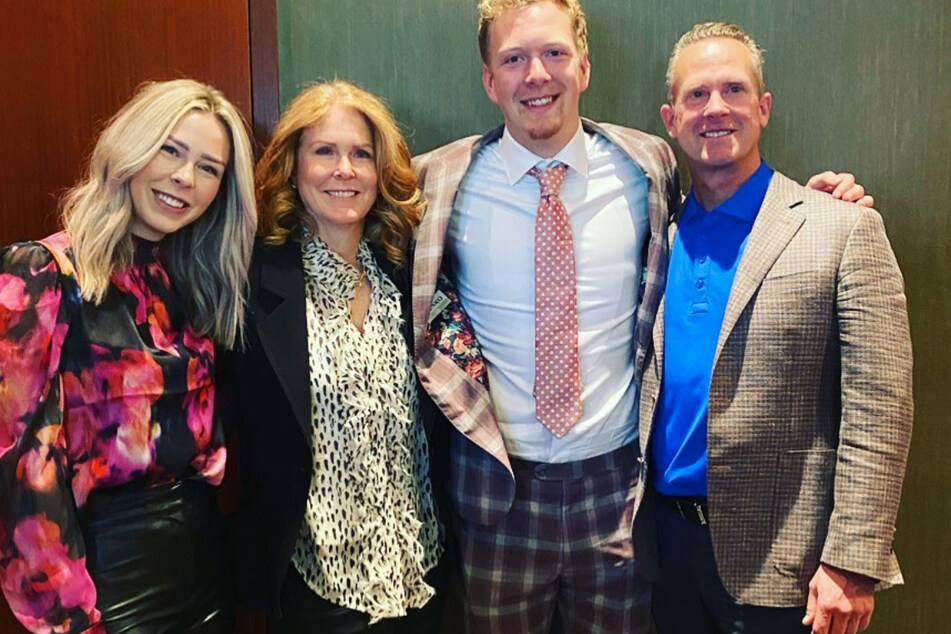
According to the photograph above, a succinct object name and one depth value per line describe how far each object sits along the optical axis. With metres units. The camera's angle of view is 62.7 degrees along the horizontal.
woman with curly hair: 1.68
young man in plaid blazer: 1.82
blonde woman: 1.38
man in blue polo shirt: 1.45
